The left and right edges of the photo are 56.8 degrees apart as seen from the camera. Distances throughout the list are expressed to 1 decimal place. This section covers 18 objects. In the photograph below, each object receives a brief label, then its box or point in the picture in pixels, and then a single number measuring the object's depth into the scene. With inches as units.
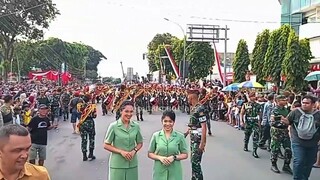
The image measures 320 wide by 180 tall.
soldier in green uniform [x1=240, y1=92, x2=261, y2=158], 302.1
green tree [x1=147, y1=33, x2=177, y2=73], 1910.9
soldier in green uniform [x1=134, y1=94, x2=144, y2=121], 546.7
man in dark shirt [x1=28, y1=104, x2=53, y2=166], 209.3
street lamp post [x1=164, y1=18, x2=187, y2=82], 1044.8
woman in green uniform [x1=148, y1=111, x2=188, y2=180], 139.8
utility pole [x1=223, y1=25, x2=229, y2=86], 780.6
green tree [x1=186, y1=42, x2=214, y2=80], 1287.5
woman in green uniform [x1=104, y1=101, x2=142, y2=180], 143.4
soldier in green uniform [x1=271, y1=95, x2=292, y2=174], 237.3
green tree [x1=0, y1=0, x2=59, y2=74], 916.5
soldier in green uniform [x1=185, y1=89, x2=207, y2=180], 176.0
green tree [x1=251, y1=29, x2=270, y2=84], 713.5
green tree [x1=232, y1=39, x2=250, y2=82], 831.7
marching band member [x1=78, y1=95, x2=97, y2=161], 276.5
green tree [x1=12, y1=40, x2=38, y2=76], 1349.6
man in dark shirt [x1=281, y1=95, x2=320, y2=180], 186.1
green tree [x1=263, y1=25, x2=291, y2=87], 643.8
